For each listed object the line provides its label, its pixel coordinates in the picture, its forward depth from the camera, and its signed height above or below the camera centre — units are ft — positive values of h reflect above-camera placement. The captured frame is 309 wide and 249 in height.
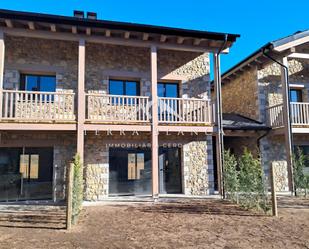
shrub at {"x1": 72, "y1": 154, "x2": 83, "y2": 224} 23.20 -2.53
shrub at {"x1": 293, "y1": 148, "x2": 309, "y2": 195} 36.35 -2.47
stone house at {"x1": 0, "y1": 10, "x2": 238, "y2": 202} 32.76 +6.04
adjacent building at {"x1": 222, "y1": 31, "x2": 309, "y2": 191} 41.04 +9.64
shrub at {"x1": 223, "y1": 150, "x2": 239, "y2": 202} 31.20 -1.98
